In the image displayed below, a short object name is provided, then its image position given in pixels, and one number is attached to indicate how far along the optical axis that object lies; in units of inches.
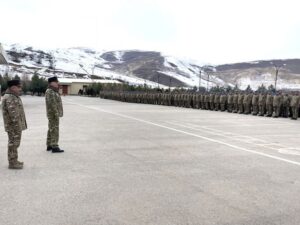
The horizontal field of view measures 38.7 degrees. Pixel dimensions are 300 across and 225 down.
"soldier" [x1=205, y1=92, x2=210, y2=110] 1121.7
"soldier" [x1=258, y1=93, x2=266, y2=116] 883.4
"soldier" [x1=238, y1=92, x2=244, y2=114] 950.1
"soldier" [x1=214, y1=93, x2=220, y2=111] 1064.6
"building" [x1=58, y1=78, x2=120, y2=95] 4047.7
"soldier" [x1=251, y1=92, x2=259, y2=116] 906.1
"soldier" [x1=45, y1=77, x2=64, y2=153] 361.7
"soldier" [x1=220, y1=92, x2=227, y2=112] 1036.7
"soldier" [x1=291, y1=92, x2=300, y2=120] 804.1
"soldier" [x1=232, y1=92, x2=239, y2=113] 974.5
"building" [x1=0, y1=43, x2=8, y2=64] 1123.3
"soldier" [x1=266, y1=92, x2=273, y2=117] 866.8
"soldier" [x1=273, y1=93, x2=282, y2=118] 847.1
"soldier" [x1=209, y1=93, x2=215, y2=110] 1093.1
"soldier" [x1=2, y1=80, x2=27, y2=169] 289.3
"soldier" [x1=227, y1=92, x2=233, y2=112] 999.2
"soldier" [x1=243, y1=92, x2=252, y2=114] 928.2
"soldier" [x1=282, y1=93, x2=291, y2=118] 842.2
